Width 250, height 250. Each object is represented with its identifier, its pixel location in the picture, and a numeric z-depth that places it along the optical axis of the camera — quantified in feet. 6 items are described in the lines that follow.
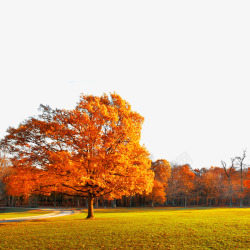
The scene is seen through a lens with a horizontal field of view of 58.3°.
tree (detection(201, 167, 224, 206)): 237.66
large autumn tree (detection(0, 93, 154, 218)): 65.31
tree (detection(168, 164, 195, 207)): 230.68
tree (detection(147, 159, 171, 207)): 202.04
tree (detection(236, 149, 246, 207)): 214.46
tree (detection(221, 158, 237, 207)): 215.55
